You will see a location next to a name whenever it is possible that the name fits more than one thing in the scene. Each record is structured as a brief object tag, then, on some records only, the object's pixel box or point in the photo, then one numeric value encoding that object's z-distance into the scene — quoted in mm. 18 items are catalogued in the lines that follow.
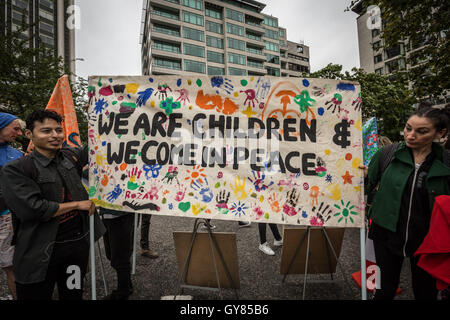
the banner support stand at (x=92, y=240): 1910
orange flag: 2344
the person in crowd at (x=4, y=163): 2223
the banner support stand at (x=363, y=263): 1782
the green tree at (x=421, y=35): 5074
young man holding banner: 1521
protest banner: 1932
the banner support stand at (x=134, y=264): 3036
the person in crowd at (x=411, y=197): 1625
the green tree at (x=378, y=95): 14180
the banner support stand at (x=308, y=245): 2469
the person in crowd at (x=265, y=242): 3751
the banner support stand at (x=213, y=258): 2293
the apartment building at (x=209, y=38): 34219
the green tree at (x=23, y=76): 8922
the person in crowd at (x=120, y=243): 2311
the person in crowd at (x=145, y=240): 3725
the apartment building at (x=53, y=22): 44344
